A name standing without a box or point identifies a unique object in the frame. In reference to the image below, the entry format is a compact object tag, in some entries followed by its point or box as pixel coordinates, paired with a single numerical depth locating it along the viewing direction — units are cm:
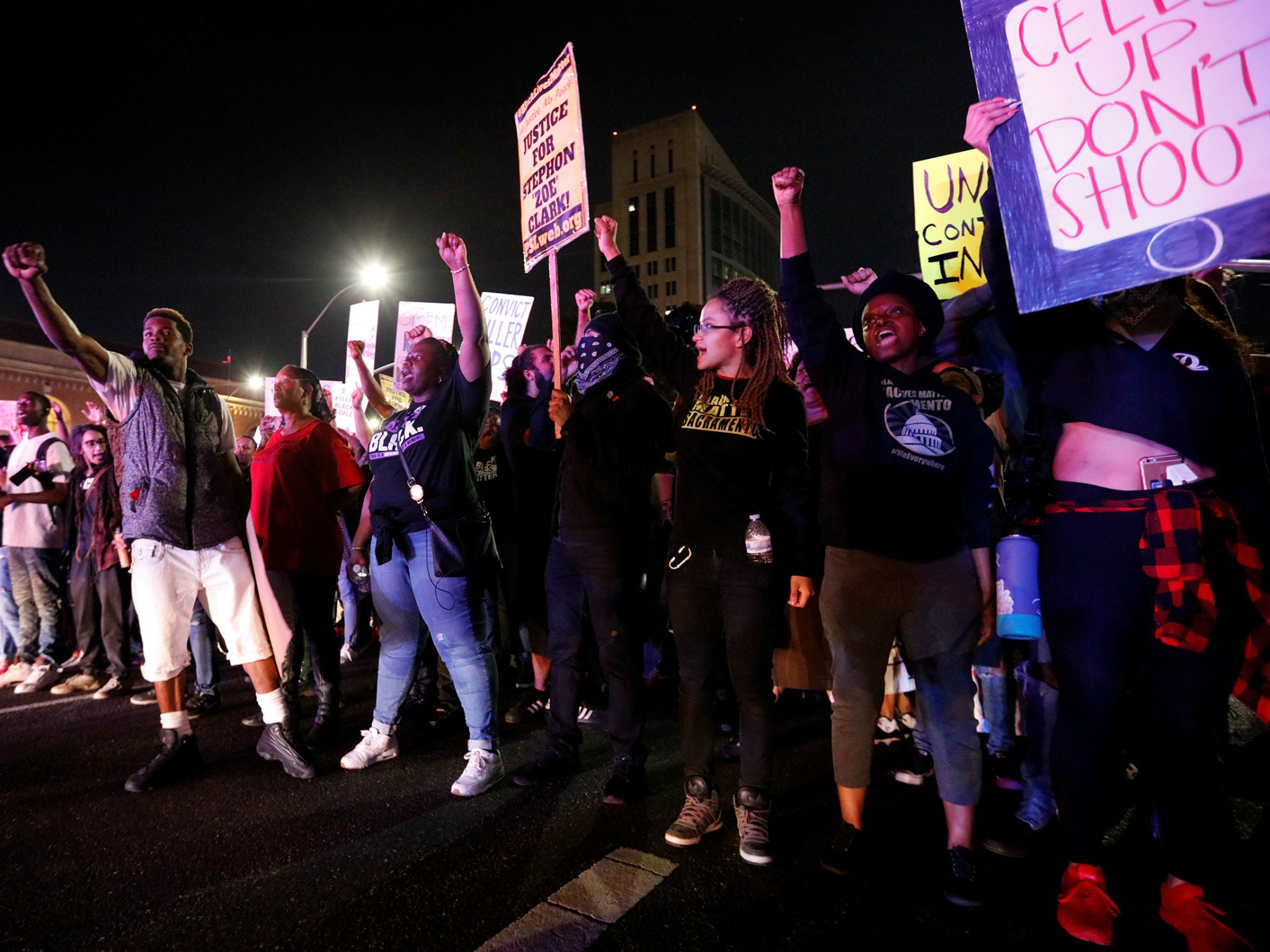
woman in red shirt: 430
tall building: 8762
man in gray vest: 362
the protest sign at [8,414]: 945
